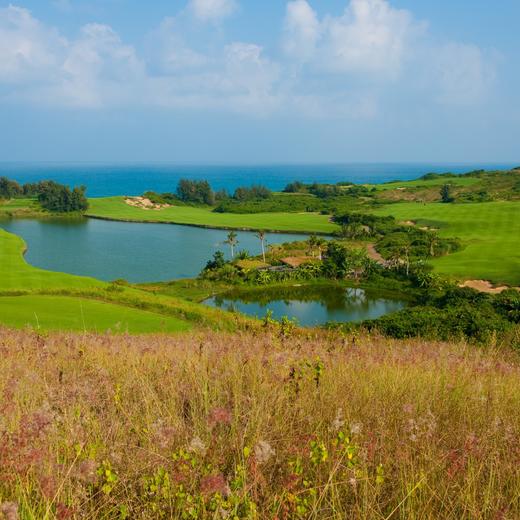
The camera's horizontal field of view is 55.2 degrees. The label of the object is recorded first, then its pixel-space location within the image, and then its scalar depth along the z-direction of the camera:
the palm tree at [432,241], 58.29
